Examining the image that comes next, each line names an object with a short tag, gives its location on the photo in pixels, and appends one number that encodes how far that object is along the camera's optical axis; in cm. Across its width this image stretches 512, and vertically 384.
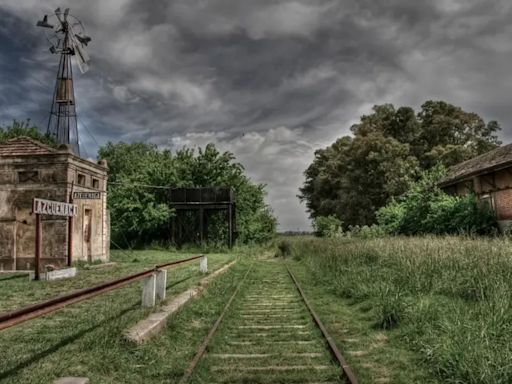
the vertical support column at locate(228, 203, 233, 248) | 3519
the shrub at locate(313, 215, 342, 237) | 4363
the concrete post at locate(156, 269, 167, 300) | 1006
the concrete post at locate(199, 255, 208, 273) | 1686
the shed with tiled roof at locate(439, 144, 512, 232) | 2044
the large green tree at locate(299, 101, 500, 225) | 4028
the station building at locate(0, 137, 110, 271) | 1914
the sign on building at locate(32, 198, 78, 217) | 1441
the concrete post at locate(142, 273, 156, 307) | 912
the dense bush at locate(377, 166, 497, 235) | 2172
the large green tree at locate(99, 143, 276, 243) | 3669
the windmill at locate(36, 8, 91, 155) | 3073
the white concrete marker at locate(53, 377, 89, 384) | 496
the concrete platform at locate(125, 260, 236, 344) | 671
